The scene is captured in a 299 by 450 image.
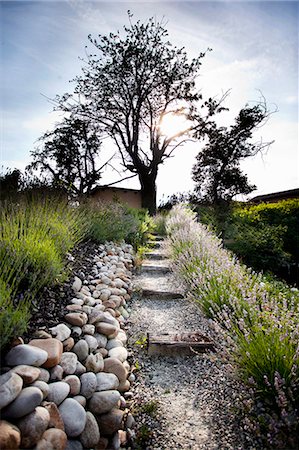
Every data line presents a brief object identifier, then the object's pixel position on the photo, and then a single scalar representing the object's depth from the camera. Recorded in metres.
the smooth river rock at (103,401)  1.81
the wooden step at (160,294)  3.99
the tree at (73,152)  14.55
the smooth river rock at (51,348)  1.78
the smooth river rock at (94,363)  2.04
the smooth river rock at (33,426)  1.38
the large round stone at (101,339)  2.36
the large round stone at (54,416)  1.53
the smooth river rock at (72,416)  1.60
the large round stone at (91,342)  2.20
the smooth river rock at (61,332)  2.06
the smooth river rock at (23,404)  1.43
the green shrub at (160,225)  9.71
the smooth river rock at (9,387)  1.41
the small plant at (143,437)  1.71
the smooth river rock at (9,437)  1.26
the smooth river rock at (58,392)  1.66
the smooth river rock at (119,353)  2.27
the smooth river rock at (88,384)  1.86
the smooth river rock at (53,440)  1.40
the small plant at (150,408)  1.93
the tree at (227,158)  14.45
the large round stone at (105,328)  2.43
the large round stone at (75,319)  2.27
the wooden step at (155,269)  5.15
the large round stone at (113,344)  2.41
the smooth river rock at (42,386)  1.61
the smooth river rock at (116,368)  2.12
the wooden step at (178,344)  2.56
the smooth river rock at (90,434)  1.62
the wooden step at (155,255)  6.09
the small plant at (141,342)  2.70
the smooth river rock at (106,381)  1.94
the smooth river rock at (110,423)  1.76
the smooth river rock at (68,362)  1.88
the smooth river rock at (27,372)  1.57
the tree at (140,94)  12.49
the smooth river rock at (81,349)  2.08
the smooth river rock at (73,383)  1.80
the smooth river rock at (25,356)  1.65
